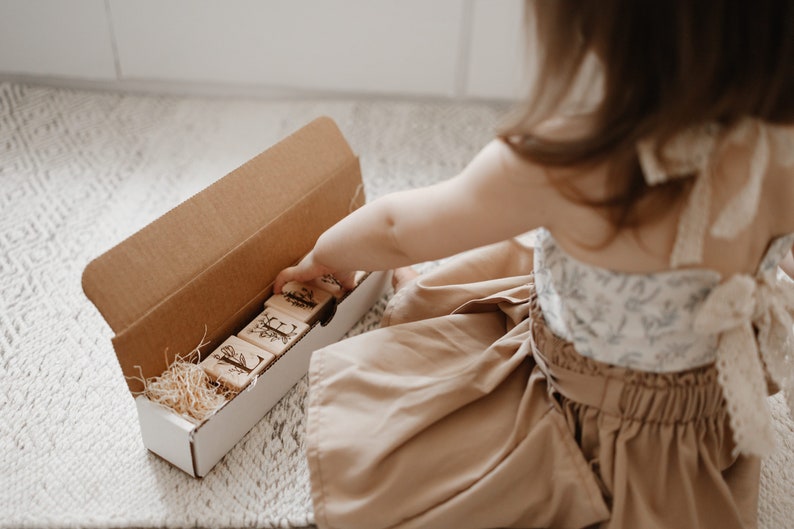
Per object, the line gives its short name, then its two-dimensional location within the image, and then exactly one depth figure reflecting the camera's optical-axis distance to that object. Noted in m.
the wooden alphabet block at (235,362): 0.89
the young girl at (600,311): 0.58
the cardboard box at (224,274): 0.84
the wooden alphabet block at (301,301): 0.99
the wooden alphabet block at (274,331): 0.94
